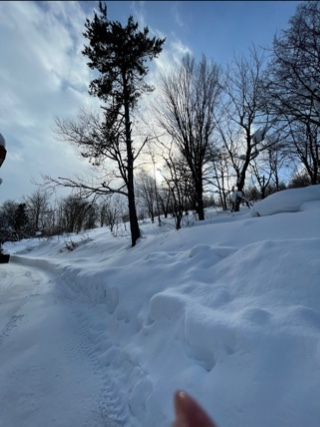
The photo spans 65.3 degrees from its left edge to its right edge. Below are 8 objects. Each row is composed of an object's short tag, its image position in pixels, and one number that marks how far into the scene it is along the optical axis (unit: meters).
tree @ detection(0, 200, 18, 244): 33.58
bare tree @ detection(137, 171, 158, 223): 33.75
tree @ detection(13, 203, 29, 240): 46.74
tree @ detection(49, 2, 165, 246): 11.17
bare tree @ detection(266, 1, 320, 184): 6.52
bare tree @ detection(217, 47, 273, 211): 14.94
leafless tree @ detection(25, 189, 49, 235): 51.47
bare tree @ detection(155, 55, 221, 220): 14.30
